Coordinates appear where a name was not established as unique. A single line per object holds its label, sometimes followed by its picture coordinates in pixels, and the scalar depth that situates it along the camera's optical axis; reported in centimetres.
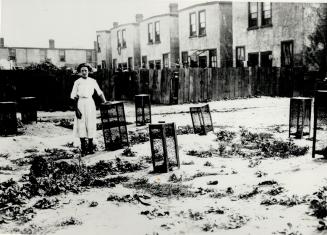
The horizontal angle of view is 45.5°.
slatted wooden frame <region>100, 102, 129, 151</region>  819
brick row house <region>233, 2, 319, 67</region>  1970
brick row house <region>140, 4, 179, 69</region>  3053
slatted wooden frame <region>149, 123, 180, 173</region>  634
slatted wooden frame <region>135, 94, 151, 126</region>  1204
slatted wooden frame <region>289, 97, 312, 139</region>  876
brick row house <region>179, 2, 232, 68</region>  2567
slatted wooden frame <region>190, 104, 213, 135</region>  934
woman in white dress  802
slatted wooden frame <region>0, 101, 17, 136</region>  976
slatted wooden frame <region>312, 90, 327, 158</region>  610
